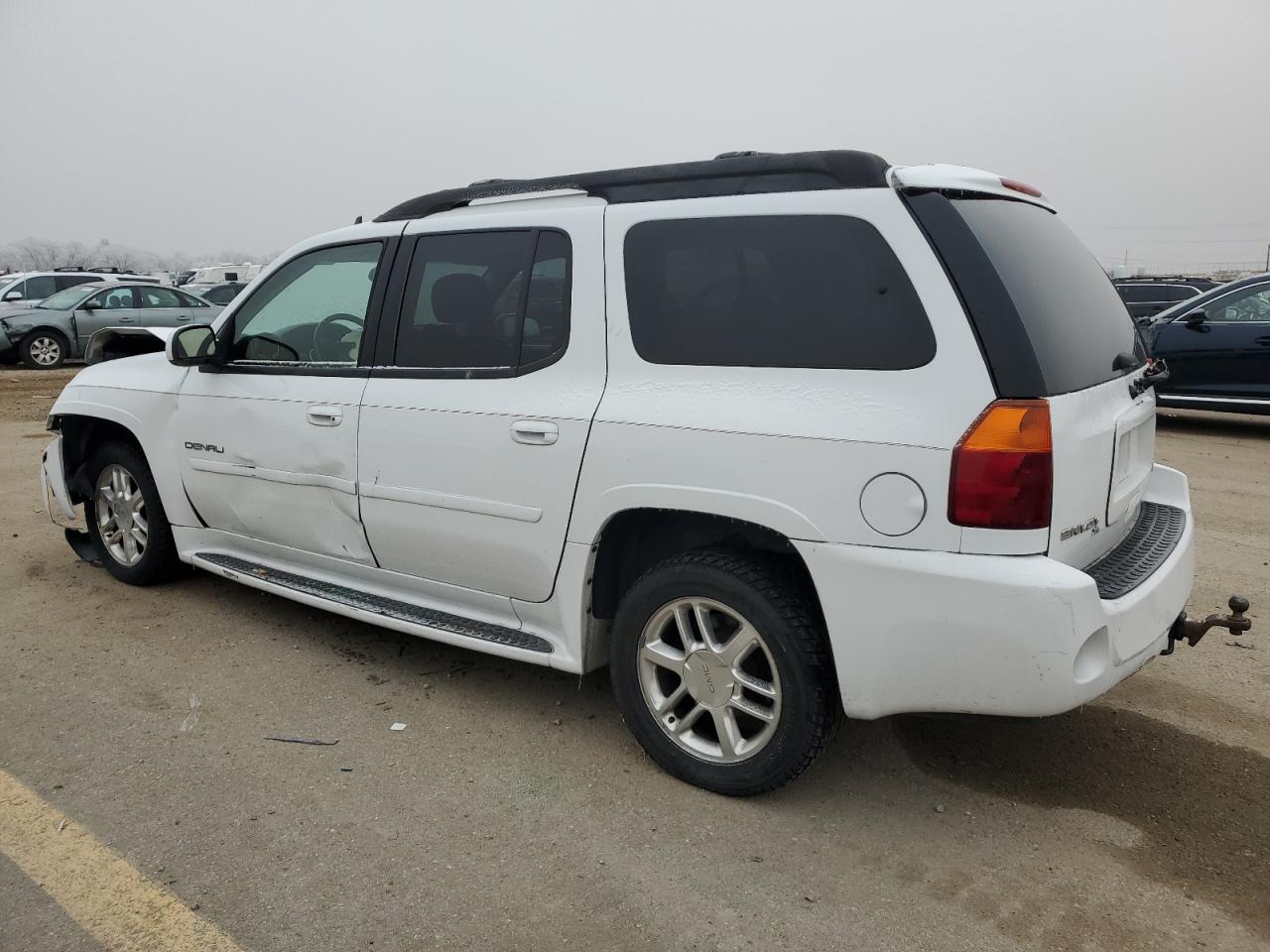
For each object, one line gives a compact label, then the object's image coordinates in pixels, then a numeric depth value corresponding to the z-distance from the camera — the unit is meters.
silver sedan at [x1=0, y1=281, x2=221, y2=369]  16.77
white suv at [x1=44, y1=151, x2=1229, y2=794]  2.52
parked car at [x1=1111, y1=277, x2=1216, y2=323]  17.74
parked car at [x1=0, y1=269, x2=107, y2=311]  18.44
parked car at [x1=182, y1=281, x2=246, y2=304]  20.91
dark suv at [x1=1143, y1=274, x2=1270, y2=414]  9.59
